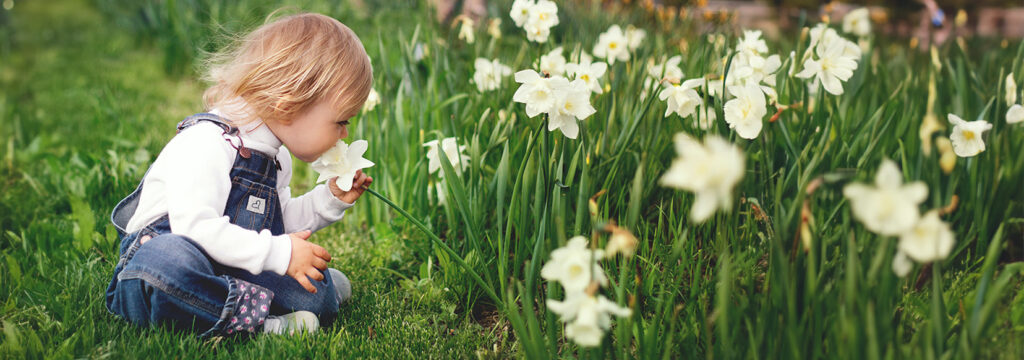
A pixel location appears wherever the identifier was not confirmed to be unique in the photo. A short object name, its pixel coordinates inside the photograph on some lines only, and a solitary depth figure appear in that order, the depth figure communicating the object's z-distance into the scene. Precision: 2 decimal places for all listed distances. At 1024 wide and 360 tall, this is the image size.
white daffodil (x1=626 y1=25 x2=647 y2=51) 2.98
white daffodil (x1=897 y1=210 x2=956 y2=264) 0.93
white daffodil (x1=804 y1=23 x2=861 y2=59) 2.00
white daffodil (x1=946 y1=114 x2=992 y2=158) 1.55
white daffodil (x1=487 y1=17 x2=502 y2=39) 2.98
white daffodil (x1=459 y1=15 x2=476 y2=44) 2.90
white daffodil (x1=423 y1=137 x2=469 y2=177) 1.97
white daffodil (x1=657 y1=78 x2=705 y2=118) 1.75
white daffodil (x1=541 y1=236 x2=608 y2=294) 1.10
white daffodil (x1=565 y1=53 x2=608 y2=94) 1.93
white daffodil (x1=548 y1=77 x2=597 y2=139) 1.56
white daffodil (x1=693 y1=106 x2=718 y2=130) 1.95
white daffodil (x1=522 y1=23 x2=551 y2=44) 2.28
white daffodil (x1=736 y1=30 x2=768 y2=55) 2.07
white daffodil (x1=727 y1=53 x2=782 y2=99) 1.81
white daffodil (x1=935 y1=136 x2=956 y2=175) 1.03
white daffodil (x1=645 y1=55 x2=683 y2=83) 2.14
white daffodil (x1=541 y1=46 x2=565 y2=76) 2.30
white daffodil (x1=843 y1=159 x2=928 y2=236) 0.89
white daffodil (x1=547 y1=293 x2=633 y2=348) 1.07
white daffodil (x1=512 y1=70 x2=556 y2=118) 1.57
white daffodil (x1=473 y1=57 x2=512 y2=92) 2.44
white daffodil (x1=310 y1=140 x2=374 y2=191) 1.72
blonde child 1.59
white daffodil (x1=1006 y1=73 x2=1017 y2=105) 2.05
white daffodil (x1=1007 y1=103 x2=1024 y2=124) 1.63
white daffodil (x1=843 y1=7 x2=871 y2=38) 3.29
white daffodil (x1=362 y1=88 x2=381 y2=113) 2.44
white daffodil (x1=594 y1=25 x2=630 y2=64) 2.57
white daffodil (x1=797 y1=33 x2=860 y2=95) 1.88
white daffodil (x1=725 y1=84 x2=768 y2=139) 1.52
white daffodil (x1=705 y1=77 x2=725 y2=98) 1.85
